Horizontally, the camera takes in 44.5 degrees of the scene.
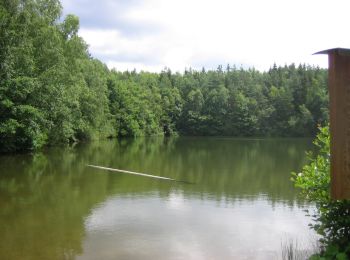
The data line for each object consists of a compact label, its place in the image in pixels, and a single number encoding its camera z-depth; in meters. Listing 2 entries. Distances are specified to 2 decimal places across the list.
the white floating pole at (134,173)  22.39
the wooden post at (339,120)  5.18
